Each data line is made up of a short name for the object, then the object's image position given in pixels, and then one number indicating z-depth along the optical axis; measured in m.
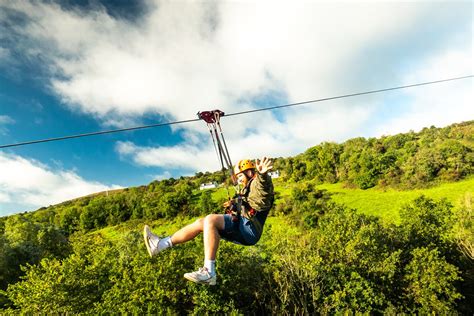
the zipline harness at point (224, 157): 4.51
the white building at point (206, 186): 86.04
